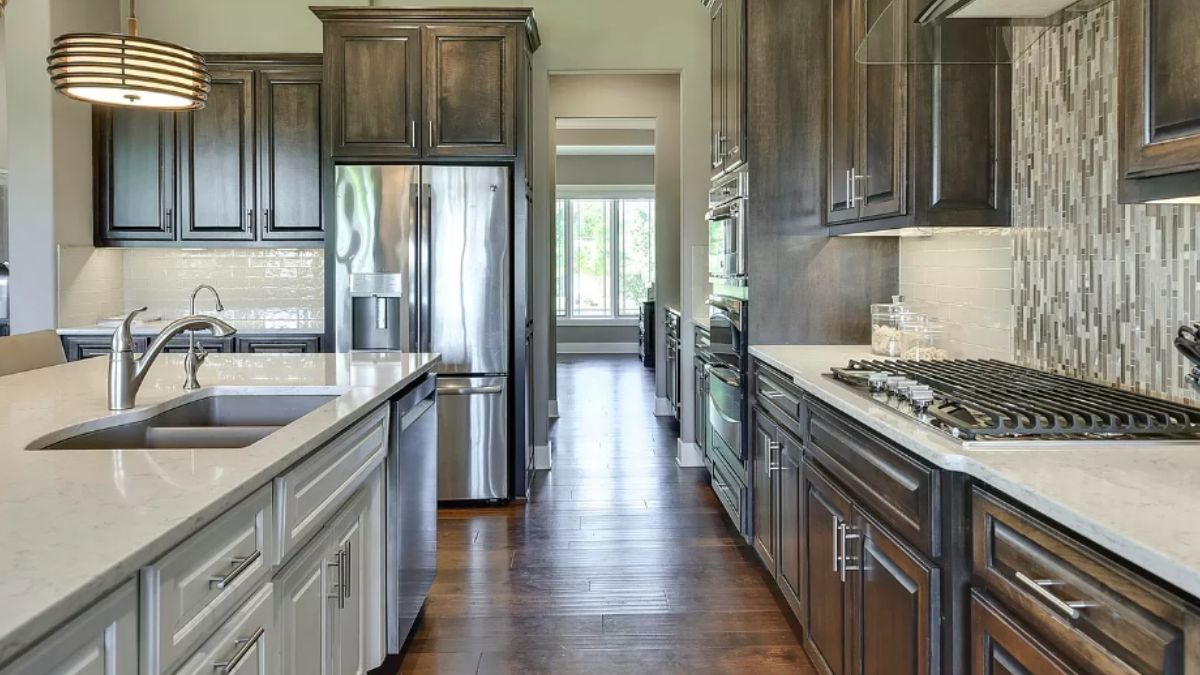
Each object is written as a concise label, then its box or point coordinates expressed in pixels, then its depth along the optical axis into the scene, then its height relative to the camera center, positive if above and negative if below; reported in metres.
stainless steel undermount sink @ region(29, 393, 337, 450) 1.94 -0.28
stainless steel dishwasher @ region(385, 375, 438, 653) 2.65 -0.64
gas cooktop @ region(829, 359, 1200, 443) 1.66 -0.20
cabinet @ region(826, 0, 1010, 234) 2.71 +0.57
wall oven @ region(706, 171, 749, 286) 3.75 +0.39
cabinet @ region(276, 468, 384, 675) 1.77 -0.66
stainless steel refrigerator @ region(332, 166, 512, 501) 4.55 +0.15
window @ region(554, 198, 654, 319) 12.88 +0.86
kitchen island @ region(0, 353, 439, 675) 0.95 -0.27
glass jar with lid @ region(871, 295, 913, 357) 3.23 -0.04
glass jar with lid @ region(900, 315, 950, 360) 3.11 -0.09
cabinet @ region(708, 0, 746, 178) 3.78 +1.08
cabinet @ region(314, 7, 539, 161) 4.56 +1.22
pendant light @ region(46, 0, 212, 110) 2.44 +0.71
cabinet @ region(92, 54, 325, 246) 5.10 +0.89
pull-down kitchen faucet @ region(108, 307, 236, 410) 2.05 -0.12
